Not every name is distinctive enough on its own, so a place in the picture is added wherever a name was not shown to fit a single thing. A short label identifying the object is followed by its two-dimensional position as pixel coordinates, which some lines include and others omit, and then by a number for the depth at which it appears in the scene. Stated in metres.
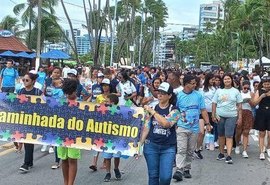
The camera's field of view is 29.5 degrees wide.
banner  6.79
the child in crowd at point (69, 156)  6.50
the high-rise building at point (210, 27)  95.69
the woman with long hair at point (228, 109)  9.52
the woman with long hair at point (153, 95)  8.02
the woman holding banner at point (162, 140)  5.83
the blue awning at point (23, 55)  43.47
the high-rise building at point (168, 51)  156.19
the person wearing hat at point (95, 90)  9.47
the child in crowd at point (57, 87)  9.17
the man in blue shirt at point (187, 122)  7.91
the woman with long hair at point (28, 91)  8.20
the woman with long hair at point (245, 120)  10.66
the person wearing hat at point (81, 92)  9.72
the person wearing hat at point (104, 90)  8.02
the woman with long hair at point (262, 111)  10.10
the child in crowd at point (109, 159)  7.56
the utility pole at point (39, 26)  28.97
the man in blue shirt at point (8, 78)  15.49
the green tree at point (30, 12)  47.66
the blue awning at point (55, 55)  43.06
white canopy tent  42.09
